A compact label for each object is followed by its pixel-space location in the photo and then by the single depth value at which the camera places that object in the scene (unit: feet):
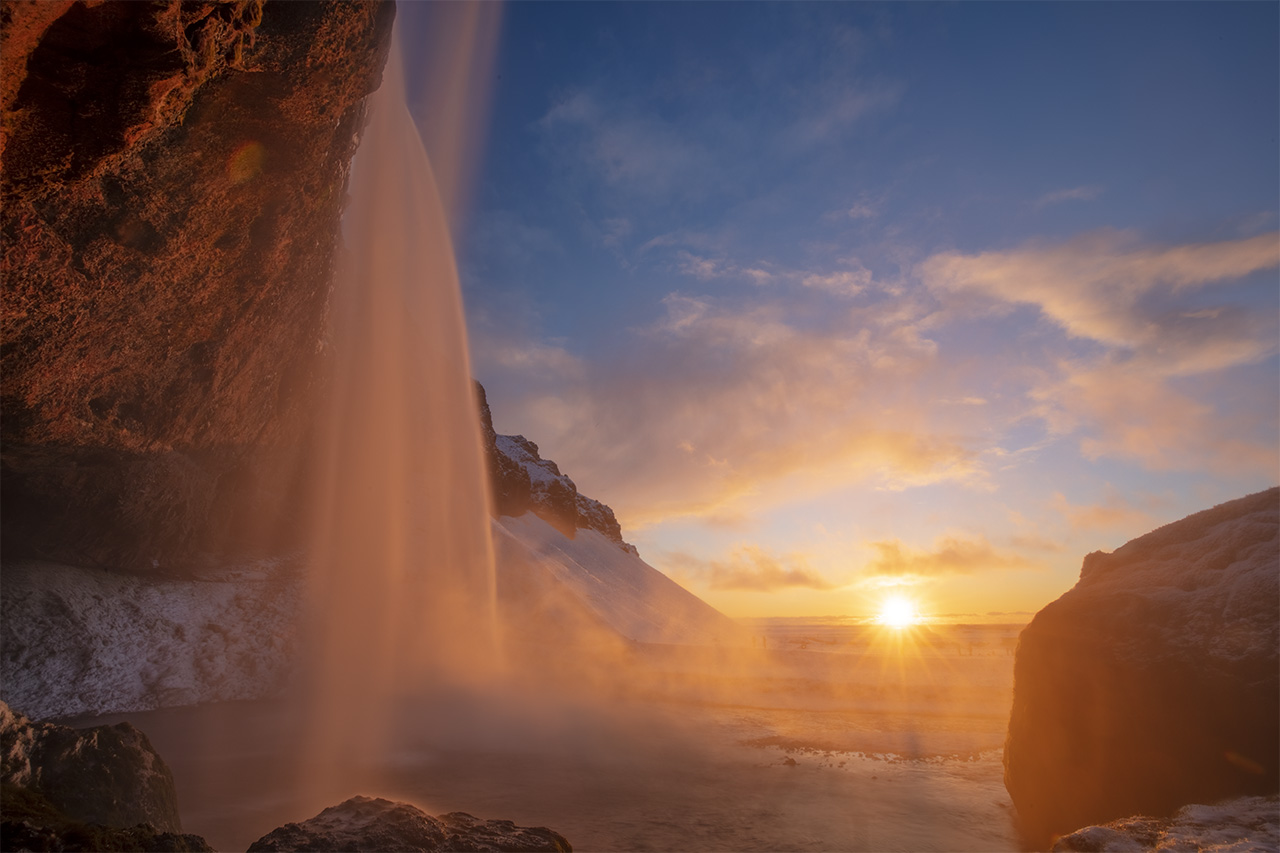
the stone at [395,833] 22.39
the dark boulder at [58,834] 13.26
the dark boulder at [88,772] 22.91
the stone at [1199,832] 20.61
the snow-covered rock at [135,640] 67.51
